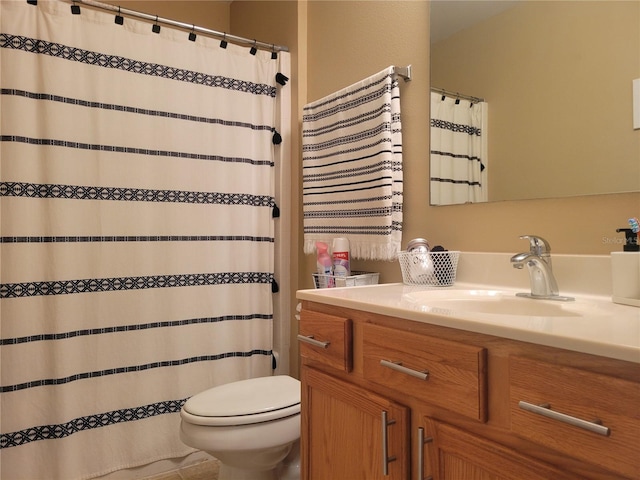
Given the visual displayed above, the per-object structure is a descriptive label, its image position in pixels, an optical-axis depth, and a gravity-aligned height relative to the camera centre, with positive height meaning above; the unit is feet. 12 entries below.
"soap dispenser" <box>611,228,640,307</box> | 3.08 -0.25
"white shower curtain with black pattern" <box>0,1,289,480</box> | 5.36 +0.10
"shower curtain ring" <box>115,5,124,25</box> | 5.84 +2.84
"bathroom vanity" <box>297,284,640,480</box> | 2.00 -0.84
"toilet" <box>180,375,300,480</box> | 4.57 -1.94
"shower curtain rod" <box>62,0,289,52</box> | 5.74 +2.97
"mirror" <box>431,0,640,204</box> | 3.48 +1.30
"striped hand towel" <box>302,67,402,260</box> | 5.15 +0.87
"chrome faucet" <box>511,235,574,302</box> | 3.59 -0.24
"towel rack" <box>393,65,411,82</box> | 5.19 +1.90
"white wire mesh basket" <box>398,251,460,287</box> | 4.41 -0.30
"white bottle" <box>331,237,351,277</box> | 5.41 -0.25
